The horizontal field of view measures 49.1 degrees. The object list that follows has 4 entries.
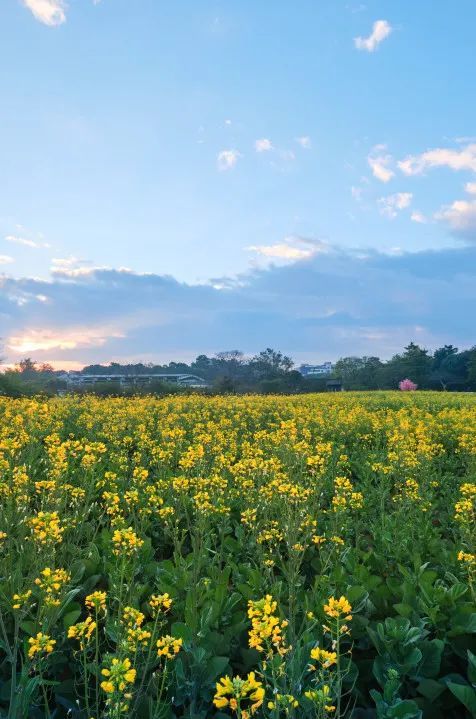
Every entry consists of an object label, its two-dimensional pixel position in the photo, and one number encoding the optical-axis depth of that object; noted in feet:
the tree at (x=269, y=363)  187.62
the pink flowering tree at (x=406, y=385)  137.69
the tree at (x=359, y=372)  185.53
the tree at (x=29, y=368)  115.95
